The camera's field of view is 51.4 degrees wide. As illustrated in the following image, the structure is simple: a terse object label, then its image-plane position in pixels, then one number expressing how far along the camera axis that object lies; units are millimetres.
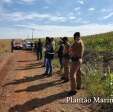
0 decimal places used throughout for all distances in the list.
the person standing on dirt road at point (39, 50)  9463
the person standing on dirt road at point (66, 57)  4900
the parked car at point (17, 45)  18951
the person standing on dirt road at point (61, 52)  5457
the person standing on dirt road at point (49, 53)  5761
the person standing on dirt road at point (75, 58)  4006
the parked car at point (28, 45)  18580
